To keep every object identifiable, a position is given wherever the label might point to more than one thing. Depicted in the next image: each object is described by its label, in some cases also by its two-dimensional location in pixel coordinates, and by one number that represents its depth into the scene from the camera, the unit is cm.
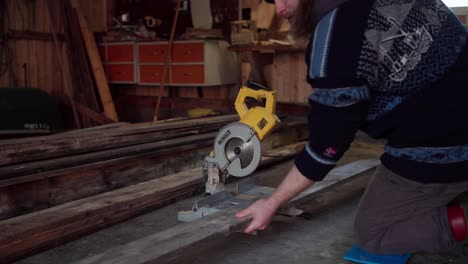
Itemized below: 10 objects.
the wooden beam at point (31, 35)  720
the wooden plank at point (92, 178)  269
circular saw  238
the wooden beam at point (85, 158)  271
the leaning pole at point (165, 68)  675
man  151
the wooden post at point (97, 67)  718
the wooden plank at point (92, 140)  310
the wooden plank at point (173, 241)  163
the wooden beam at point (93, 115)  690
